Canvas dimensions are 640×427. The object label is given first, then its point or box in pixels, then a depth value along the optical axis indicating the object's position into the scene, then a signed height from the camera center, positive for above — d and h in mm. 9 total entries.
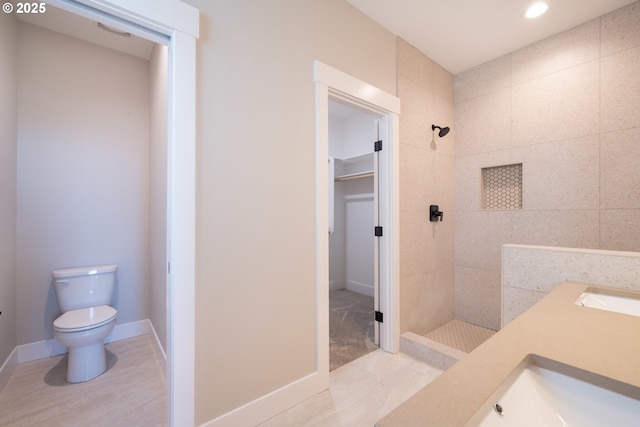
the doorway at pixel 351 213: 3754 +19
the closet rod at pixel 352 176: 3519 +538
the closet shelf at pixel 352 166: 3897 +769
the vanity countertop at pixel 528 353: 509 -381
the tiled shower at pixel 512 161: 2012 +484
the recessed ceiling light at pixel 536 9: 1947 +1559
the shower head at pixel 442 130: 2605 +836
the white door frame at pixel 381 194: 1783 +159
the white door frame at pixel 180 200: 1269 +74
